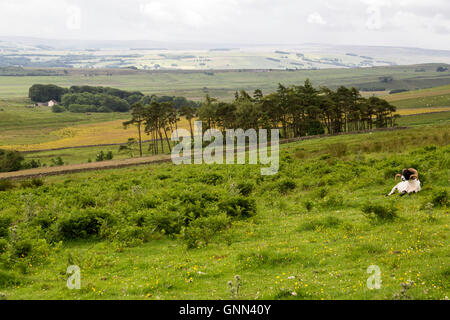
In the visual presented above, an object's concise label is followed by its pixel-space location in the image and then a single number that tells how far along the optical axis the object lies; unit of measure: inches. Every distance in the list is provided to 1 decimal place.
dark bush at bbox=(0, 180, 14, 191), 1669.3
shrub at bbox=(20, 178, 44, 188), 1595.6
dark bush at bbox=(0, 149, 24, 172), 3100.4
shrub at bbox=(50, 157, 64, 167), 3319.4
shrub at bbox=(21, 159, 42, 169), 3245.6
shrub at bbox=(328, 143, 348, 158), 1665.8
